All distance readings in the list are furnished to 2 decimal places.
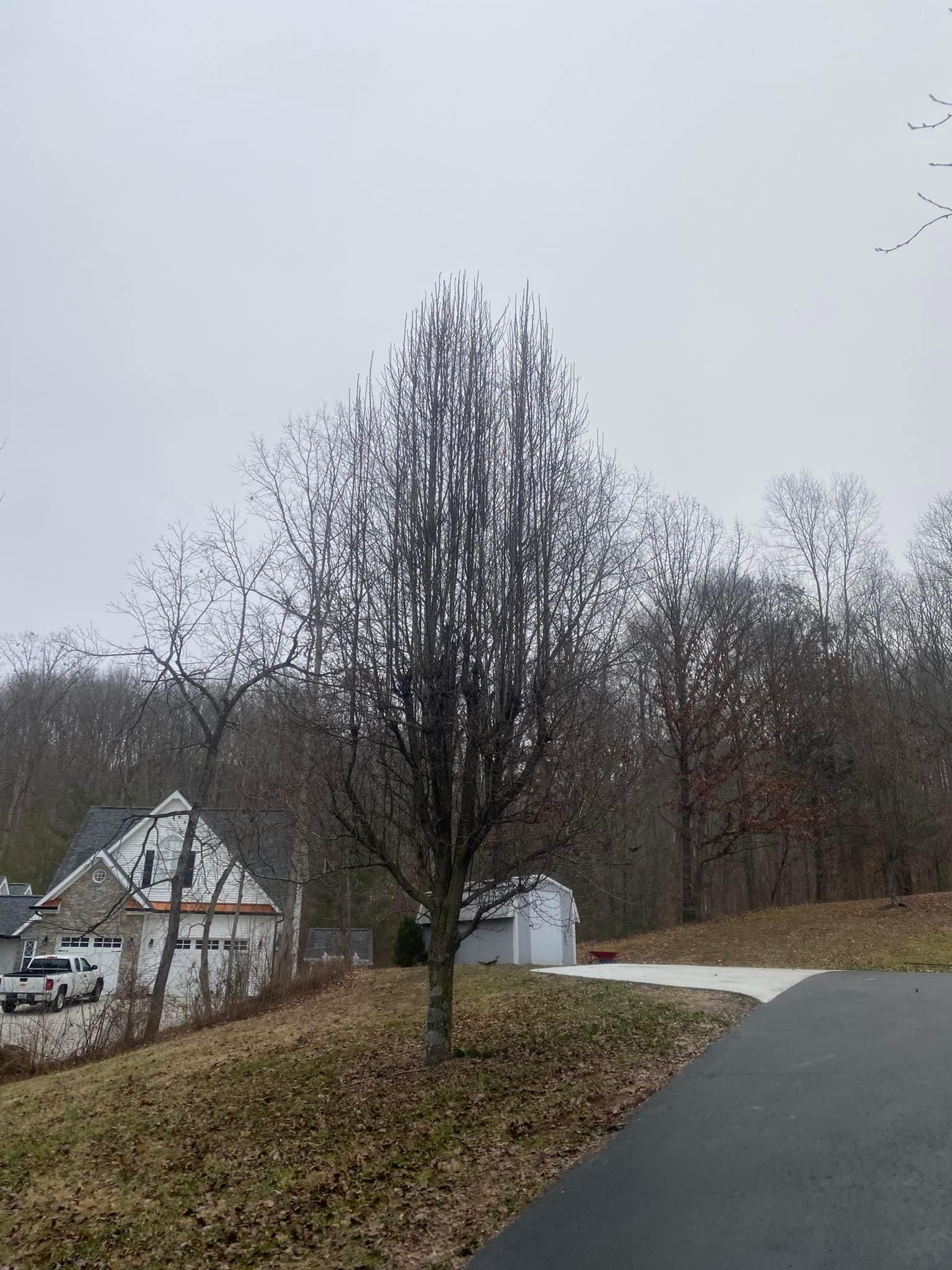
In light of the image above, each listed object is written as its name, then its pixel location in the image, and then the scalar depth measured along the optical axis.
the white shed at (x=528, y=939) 21.86
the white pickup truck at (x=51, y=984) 22.58
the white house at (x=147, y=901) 24.00
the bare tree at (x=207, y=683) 17.00
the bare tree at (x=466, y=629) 7.73
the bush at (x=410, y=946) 18.95
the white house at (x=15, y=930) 27.28
